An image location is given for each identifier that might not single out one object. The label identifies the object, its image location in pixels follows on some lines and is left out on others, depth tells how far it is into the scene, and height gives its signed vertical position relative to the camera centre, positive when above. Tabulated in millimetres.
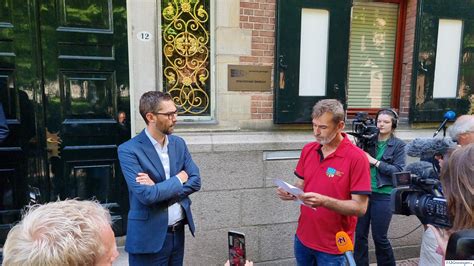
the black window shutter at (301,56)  3865 +388
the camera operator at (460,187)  1268 -362
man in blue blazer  2350 -679
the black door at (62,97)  3260 -94
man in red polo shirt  2250 -667
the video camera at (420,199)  1393 -478
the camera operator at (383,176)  3336 -825
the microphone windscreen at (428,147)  2166 -354
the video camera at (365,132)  3369 -405
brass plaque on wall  3830 +135
